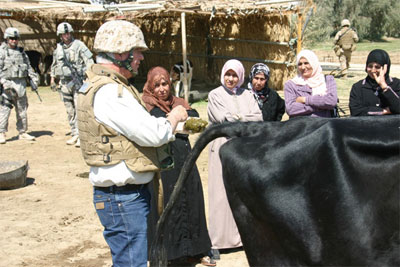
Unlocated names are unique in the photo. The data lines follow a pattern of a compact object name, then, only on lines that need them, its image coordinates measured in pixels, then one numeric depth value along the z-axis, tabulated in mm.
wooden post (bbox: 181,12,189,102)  11750
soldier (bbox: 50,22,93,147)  8951
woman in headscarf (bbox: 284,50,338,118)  4840
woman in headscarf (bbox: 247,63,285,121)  5105
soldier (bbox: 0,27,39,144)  9195
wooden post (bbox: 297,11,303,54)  12805
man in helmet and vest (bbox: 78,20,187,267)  2809
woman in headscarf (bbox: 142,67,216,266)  4484
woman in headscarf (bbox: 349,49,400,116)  4766
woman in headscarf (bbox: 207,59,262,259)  4867
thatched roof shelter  12594
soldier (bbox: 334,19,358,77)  16622
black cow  2246
